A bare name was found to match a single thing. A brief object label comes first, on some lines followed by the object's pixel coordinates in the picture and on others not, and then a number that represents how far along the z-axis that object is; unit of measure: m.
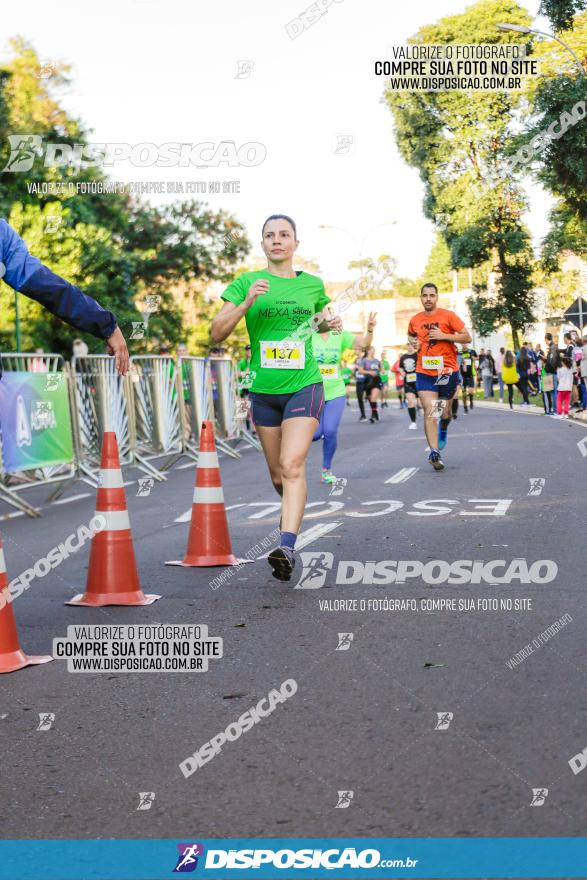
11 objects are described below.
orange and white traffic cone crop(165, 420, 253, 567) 8.01
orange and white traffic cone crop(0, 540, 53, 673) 5.15
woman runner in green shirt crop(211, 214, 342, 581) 7.47
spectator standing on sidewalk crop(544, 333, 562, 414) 27.56
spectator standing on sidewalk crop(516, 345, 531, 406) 34.09
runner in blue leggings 13.39
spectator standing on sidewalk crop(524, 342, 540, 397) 40.49
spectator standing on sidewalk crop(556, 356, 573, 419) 27.42
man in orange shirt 14.55
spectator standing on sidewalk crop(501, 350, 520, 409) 33.84
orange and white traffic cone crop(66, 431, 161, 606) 6.64
